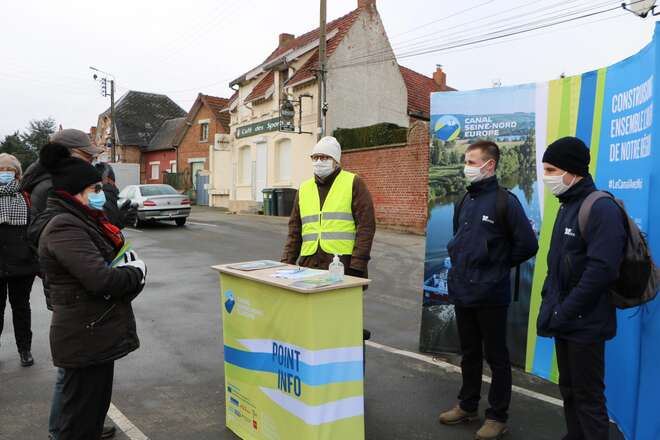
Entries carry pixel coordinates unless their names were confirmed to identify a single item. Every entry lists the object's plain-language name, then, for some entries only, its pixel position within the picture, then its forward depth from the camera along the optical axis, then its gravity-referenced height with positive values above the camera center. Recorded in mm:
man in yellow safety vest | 3996 -268
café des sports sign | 23378 +2529
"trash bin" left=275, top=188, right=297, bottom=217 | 20844 -767
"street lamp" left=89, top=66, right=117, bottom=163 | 36969 +3811
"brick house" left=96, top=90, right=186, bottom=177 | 40031 +4909
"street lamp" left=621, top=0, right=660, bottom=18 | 5545 +1945
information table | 2924 -1057
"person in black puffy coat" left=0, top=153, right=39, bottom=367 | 4609 -701
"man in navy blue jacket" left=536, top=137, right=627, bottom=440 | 2816 -581
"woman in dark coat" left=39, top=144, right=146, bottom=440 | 2623 -584
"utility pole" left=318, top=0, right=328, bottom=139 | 18172 +4168
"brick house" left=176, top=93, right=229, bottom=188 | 31281 +3031
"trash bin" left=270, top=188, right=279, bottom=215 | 21297 -877
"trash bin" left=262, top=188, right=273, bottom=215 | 21594 -813
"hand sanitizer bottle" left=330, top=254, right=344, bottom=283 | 3147 -550
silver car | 16531 -738
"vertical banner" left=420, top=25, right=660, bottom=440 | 3242 +95
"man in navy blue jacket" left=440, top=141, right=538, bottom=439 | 3621 -595
